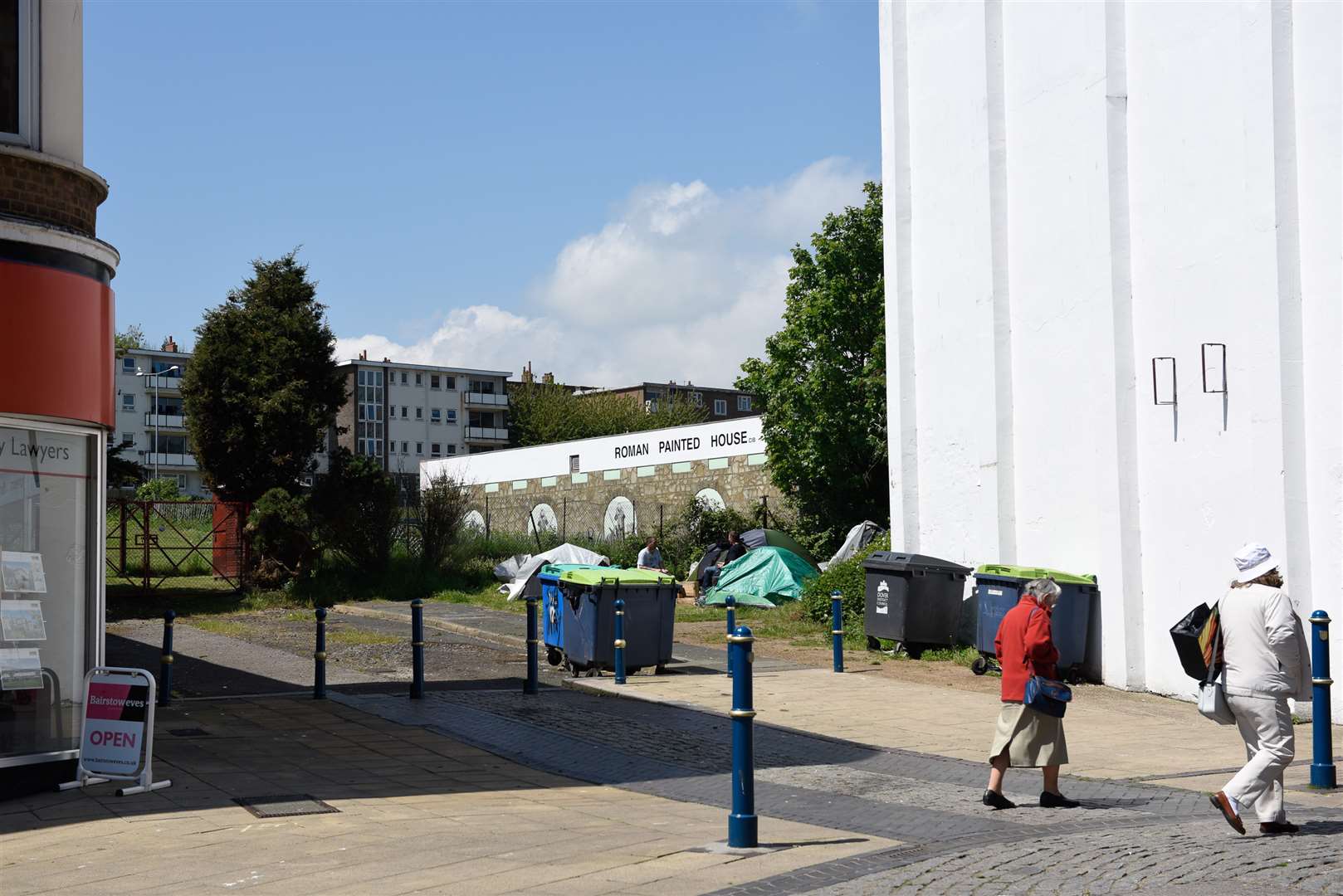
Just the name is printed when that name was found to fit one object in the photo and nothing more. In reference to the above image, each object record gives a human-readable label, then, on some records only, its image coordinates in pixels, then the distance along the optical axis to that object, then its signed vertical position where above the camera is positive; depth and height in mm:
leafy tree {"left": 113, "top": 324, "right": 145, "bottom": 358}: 103094 +13978
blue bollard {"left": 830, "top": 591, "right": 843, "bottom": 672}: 16641 -1389
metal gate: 27281 -561
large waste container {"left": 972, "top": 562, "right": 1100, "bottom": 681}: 16422 -1186
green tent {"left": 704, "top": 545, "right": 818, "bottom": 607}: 26578 -1286
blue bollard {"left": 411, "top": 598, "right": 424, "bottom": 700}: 14242 -1420
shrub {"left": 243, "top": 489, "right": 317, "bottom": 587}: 26703 -379
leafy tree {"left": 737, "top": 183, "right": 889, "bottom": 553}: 38844 +3733
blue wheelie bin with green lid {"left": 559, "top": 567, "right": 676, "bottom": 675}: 15930 -1194
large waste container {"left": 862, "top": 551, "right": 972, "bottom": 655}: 18188 -1170
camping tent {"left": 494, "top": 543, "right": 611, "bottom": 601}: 26875 -1061
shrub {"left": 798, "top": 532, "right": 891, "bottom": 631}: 20516 -1184
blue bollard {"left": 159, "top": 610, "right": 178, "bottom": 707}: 13586 -1493
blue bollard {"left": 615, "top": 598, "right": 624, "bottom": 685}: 15453 -1374
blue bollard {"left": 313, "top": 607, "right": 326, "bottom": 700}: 14227 -1538
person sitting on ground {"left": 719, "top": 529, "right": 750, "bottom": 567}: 29844 -829
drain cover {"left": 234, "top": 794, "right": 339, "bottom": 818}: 8578 -1822
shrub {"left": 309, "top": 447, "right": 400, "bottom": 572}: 27781 +157
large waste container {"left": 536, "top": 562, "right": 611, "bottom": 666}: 16672 -1109
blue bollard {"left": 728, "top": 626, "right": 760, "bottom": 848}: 7309 -1261
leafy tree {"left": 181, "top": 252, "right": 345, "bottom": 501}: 27234 +2587
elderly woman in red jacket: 8805 -1310
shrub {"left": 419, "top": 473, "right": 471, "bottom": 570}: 29641 -54
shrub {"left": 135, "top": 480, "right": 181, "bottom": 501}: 71188 +1564
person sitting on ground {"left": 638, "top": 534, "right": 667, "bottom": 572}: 29750 -930
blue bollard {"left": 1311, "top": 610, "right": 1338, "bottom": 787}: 9672 -1444
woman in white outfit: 7828 -996
